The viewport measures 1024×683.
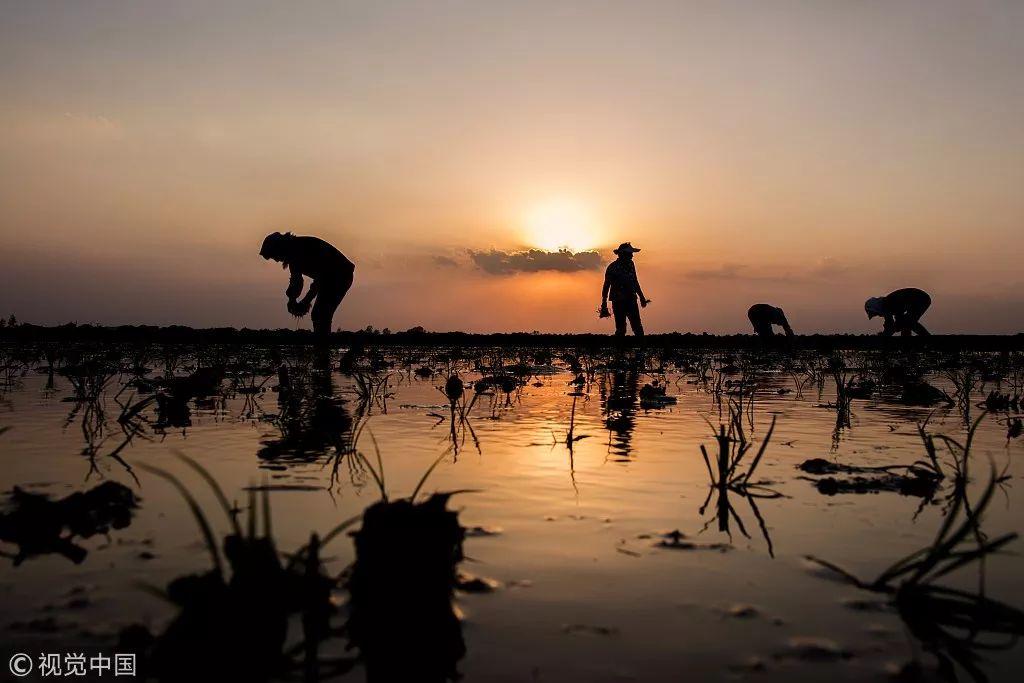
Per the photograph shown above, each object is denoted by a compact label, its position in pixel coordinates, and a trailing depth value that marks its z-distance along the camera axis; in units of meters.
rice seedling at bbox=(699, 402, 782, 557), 2.87
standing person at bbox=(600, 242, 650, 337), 19.94
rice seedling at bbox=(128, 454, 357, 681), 1.46
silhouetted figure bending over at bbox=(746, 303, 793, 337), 28.69
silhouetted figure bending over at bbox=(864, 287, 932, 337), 25.47
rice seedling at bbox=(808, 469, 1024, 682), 1.67
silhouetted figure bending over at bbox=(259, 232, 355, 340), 15.79
